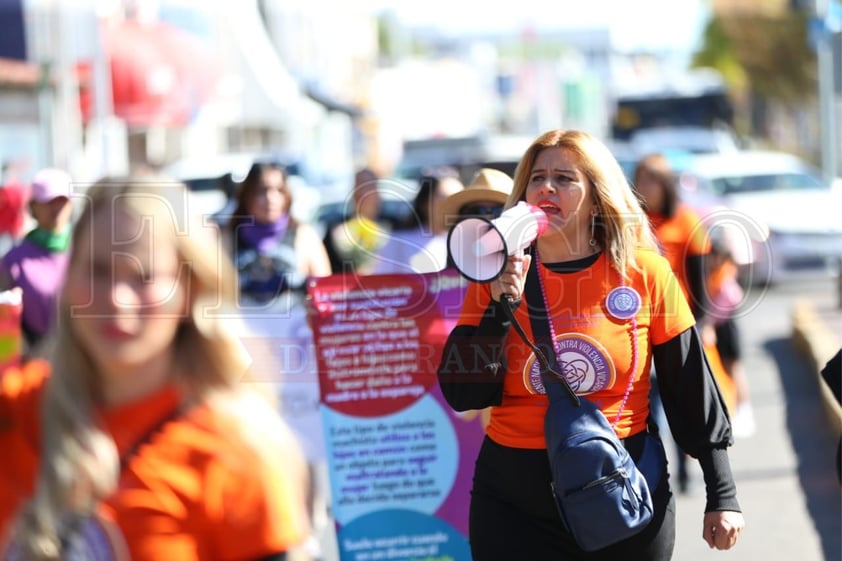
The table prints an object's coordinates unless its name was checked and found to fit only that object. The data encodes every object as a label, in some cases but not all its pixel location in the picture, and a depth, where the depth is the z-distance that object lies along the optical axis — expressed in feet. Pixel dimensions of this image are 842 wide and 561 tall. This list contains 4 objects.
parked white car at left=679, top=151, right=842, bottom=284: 95.32
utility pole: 81.63
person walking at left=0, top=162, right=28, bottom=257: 64.83
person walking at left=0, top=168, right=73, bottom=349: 37.17
